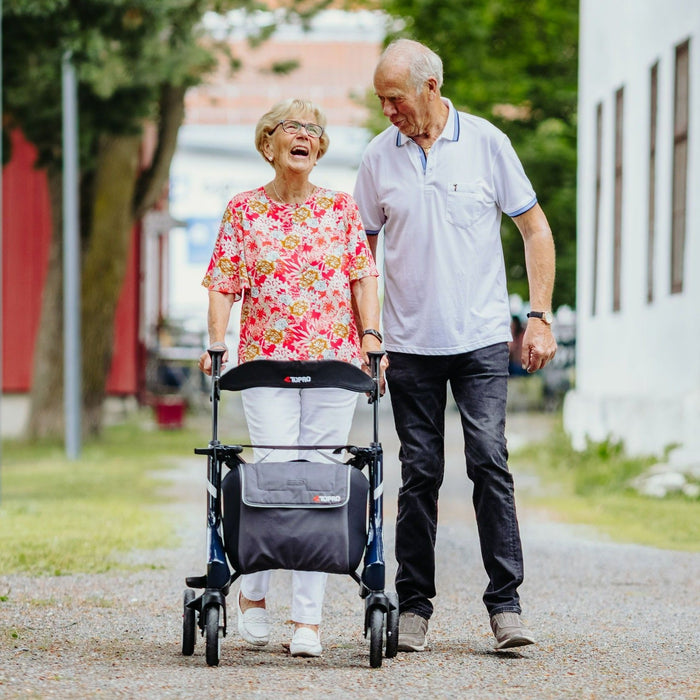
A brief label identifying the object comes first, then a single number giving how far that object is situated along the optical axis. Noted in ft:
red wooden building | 132.16
